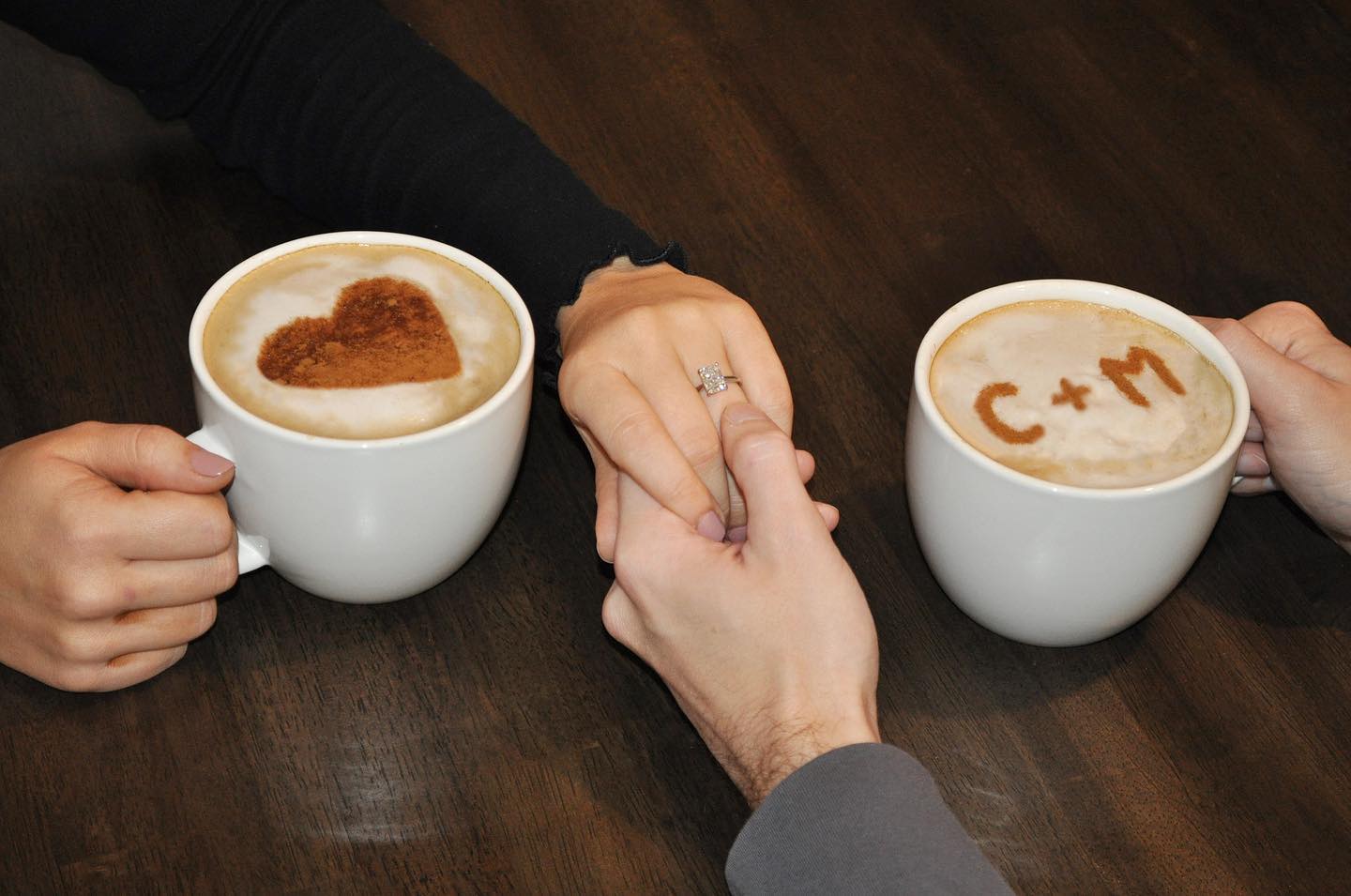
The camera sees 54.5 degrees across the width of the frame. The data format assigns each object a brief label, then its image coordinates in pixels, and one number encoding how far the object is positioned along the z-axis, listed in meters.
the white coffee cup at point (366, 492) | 0.79
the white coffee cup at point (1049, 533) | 0.79
